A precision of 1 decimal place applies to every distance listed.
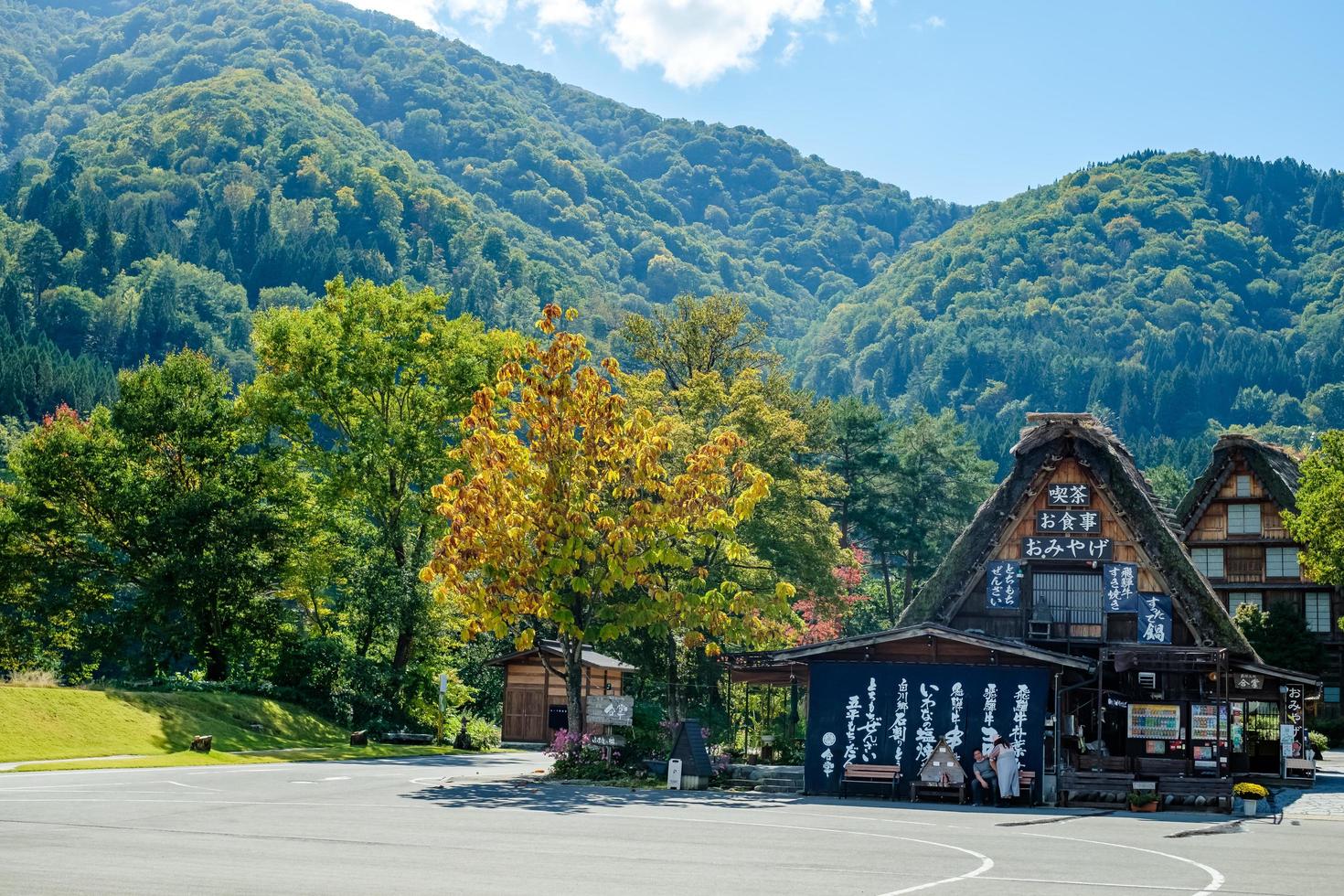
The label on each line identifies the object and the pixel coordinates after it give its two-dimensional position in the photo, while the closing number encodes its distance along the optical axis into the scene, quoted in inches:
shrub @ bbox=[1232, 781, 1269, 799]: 1198.3
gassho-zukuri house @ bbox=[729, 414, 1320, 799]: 1261.1
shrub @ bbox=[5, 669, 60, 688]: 1532.2
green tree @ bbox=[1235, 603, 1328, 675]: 2463.1
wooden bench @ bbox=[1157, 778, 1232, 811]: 1211.2
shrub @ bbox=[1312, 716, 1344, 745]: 2455.7
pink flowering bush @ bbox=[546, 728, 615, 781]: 1315.2
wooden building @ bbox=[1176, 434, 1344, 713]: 2620.6
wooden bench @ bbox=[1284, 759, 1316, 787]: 1568.7
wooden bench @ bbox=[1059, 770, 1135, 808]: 1247.5
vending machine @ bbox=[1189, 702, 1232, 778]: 1362.0
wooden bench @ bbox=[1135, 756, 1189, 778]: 1360.7
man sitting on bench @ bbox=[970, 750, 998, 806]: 1230.9
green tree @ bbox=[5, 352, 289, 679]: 1854.1
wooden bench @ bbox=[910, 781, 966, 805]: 1242.6
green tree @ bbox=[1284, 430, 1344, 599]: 1947.6
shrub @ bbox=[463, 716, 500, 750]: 1958.7
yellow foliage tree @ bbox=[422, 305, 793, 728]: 1290.6
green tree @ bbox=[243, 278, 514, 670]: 1967.3
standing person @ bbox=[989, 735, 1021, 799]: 1214.3
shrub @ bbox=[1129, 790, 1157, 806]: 1213.1
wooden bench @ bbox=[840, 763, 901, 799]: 1251.2
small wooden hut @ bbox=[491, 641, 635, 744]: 2090.3
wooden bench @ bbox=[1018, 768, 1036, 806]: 1227.9
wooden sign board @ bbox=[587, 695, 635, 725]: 1341.0
